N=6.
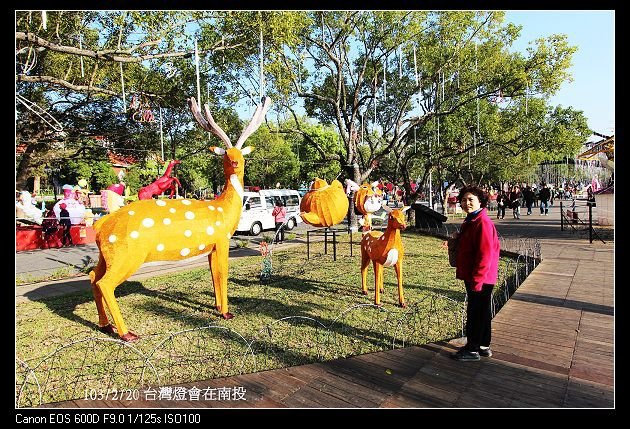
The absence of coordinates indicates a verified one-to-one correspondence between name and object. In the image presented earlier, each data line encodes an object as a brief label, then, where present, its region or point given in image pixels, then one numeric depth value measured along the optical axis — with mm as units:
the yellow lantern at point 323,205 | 8602
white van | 16538
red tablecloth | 13430
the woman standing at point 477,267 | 3777
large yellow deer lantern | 4666
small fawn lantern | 5813
